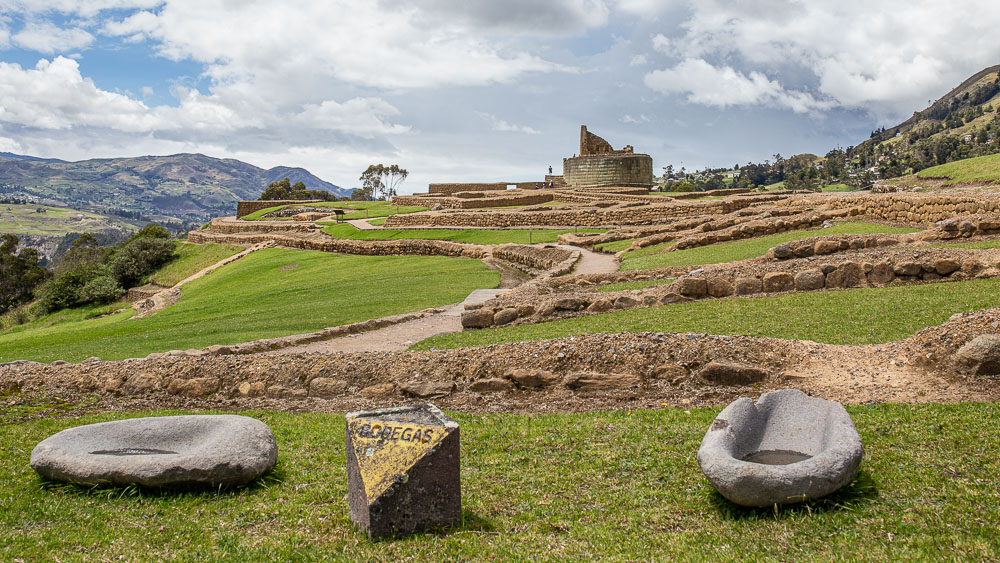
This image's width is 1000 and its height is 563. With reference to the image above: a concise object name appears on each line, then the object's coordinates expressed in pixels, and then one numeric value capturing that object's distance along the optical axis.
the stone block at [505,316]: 17.08
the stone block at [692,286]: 16.94
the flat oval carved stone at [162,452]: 6.52
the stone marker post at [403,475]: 5.43
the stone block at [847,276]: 16.20
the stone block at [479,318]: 17.17
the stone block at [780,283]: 16.55
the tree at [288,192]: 102.39
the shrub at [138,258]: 52.25
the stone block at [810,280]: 16.33
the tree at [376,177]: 118.94
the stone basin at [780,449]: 5.35
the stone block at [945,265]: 15.66
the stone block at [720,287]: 16.98
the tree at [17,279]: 61.88
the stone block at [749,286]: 16.72
